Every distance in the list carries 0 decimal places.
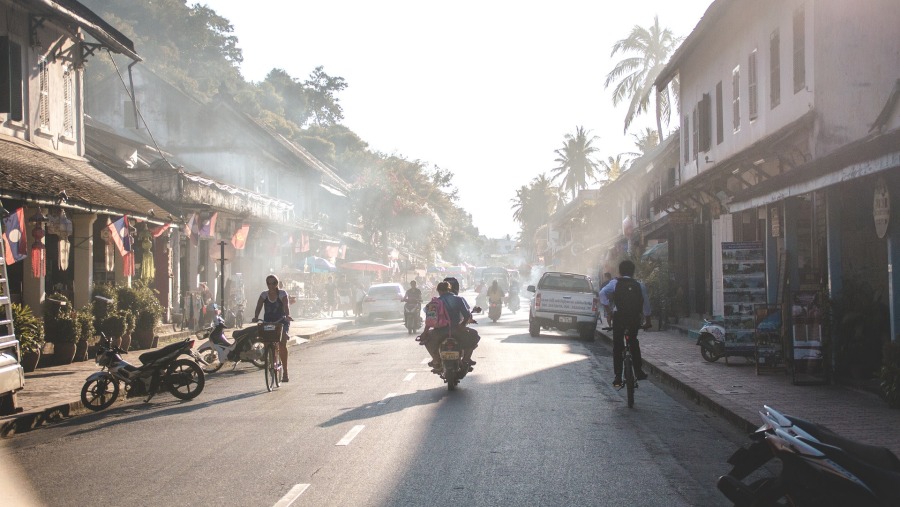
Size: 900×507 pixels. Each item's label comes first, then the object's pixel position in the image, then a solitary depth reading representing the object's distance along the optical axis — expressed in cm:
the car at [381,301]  4019
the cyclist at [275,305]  1608
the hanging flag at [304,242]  4245
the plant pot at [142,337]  2277
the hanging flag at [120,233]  2061
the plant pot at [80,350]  1975
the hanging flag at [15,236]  1595
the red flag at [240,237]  3149
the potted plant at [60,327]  1897
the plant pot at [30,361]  1722
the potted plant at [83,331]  1949
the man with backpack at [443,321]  1533
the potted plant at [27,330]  1547
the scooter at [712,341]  1811
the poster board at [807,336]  1427
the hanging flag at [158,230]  2341
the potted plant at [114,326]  2084
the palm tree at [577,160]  9544
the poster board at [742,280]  1683
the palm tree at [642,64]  5309
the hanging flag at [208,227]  2819
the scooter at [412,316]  3093
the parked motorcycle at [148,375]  1356
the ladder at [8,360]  1120
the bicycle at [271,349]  1538
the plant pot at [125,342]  2155
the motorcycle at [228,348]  1792
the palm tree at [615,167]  6819
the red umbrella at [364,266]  5302
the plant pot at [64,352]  1911
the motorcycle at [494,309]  3912
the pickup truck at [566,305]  2777
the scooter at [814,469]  500
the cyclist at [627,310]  1302
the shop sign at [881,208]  1187
